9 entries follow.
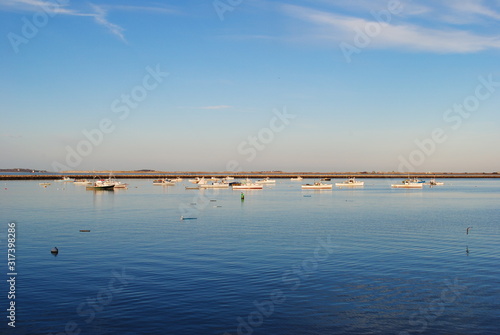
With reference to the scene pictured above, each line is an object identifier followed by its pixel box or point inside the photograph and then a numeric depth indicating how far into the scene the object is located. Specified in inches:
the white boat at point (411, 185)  6781.5
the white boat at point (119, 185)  5895.7
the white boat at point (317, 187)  6067.9
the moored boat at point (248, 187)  6158.0
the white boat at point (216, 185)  6284.5
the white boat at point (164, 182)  7388.8
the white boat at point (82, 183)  7242.1
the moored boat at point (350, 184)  7175.2
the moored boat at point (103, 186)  5403.5
